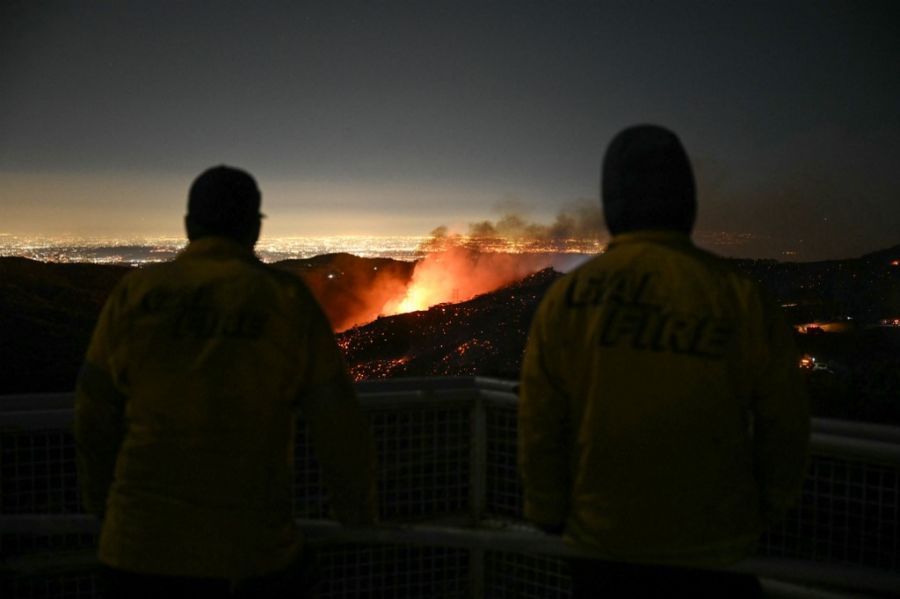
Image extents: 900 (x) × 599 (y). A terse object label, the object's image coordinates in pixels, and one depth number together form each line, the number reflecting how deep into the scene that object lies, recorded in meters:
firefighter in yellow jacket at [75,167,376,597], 2.13
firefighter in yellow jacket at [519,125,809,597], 1.97
